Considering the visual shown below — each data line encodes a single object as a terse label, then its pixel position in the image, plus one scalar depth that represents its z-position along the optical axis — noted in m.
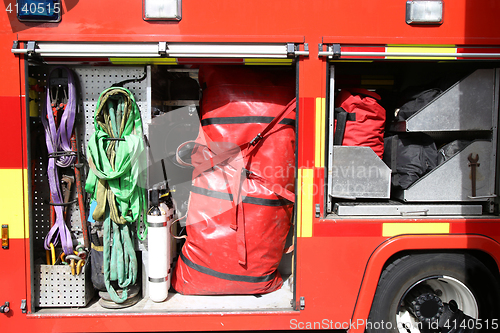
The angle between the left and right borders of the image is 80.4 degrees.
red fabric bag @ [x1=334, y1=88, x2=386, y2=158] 2.19
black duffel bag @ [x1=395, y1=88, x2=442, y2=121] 2.16
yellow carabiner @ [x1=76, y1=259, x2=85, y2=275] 2.14
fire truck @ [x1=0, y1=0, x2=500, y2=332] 1.95
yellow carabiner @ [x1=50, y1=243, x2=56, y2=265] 2.17
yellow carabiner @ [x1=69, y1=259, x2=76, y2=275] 2.13
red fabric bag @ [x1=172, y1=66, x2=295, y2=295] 2.23
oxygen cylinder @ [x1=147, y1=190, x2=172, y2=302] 2.21
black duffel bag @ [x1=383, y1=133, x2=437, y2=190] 2.20
